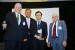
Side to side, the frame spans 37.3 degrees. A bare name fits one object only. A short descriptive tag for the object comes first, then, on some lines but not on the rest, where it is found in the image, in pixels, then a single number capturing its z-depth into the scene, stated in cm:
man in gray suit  294
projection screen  299
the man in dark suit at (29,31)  292
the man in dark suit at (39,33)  294
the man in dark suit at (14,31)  279
